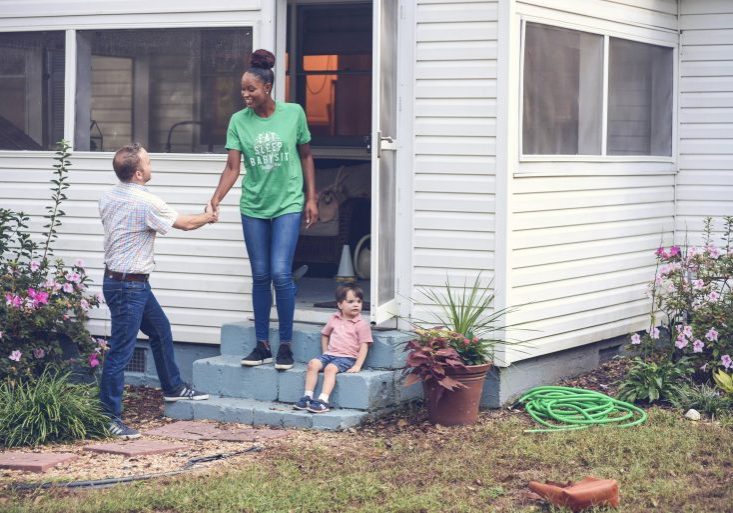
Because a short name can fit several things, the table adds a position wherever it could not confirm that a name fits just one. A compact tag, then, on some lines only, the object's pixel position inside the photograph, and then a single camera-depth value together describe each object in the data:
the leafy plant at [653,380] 7.91
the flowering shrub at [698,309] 8.09
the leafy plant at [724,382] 7.68
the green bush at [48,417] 7.06
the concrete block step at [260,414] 7.25
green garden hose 7.34
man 7.12
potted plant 7.24
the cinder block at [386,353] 7.64
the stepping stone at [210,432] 7.08
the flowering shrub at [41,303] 8.05
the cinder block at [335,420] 7.22
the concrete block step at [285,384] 7.40
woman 7.54
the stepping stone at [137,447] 6.71
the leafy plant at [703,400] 7.61
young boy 7.55
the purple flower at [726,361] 7.91
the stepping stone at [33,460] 6.38
